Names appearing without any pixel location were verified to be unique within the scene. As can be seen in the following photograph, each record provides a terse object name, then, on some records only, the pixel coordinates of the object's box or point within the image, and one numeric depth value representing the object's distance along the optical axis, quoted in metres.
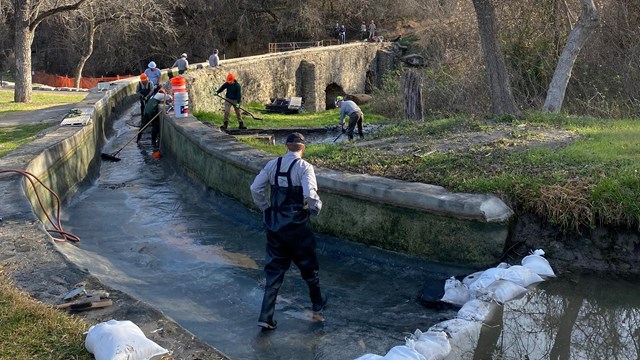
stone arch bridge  25.17
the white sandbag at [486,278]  6.59
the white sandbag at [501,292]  6.46
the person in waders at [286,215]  6.00
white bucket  15.01
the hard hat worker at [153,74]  21.16
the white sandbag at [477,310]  6.12
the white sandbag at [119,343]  4.34
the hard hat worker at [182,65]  27.48
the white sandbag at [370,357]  4.81
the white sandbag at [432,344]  5.24
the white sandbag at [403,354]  4.88
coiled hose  8.47
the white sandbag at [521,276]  6.70
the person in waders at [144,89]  19.36
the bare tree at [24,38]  23.61
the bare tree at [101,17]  28.89
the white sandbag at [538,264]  6.93
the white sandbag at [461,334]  5.61
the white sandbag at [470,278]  6.81
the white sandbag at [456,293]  6.55
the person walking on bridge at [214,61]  28.67
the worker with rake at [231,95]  18.26
